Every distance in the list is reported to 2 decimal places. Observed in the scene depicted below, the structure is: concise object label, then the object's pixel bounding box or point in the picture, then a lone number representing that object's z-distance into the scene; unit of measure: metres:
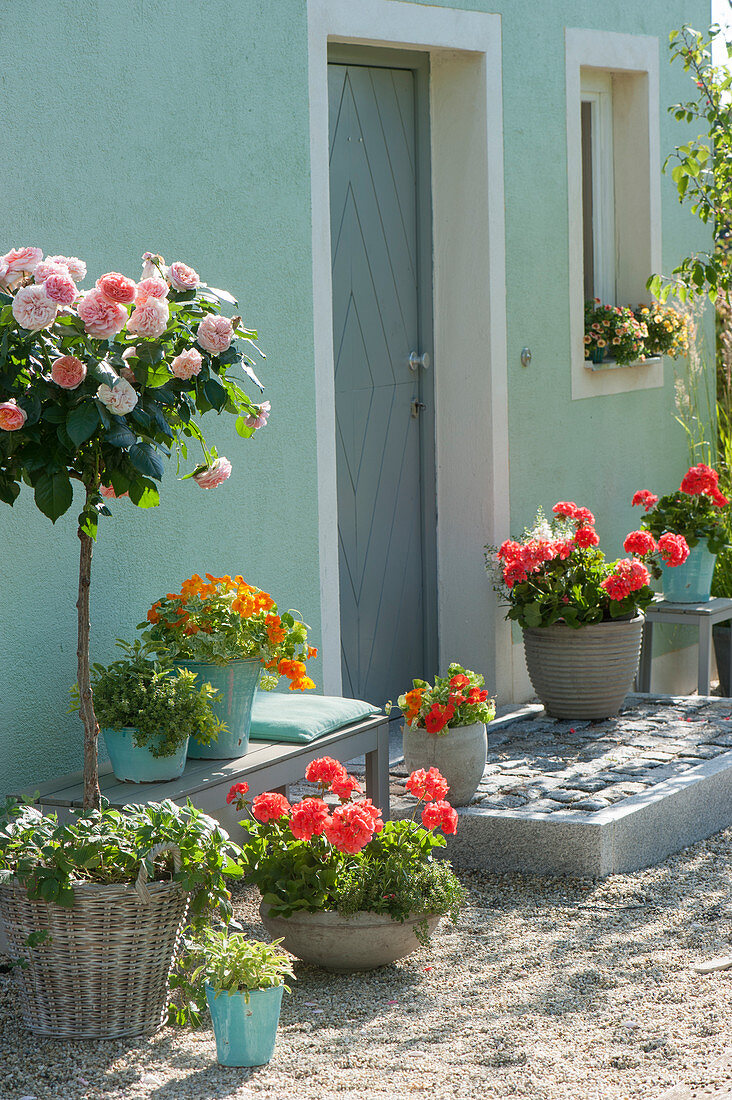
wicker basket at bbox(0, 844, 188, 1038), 5.98
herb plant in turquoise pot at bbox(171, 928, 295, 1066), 5.79
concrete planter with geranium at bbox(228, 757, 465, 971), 6.80
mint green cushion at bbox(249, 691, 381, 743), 7.96
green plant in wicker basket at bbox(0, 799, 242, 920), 5.91
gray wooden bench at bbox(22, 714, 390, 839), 6.94
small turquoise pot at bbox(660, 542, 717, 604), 12.35
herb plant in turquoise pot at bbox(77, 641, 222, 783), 6.94
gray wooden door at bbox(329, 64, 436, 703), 10.66
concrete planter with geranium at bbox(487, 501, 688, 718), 10.60
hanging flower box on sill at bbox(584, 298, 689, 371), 12.78
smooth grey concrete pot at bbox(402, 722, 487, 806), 8.58
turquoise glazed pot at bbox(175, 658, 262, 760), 7.45
